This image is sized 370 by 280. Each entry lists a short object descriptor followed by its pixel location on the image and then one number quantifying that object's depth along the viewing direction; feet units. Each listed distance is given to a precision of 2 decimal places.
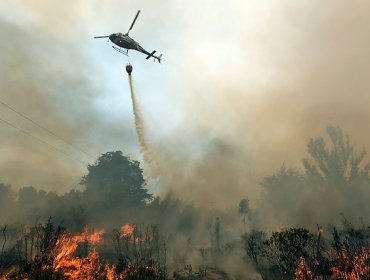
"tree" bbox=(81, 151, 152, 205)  350.64
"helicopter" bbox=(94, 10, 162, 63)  176.35
